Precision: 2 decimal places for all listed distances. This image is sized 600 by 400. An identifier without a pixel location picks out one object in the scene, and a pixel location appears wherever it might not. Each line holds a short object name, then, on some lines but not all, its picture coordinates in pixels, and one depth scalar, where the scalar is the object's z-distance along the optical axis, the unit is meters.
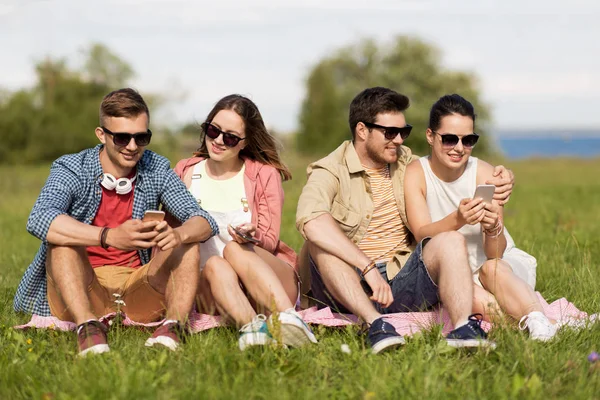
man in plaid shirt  4.46
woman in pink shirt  4.65
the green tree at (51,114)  32.03
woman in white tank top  4.73
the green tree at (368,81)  49.28
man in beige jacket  4.54
